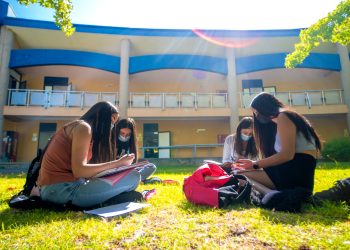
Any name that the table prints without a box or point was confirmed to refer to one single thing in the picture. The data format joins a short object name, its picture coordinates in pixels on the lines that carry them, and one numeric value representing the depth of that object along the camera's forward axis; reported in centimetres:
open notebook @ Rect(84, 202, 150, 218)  230
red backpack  271
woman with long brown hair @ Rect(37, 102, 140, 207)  241
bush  1116
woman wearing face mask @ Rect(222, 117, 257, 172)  411
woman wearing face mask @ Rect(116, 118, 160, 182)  462
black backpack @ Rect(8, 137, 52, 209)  262
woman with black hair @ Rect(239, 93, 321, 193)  260
